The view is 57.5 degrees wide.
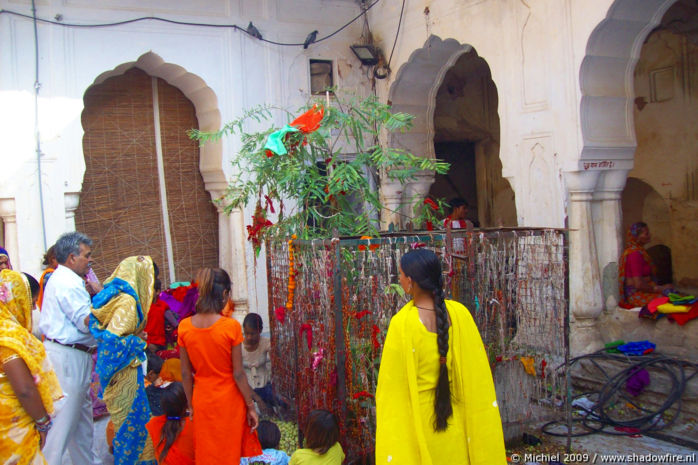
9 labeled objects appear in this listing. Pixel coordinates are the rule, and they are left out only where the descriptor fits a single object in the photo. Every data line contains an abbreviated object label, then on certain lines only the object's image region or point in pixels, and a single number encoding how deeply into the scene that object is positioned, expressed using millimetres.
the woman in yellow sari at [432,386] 2438
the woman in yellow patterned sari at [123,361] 3721
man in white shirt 3709
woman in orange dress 3322
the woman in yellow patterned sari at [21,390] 2656
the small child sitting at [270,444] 3783
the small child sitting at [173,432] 3611
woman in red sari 5984
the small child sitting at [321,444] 3402
